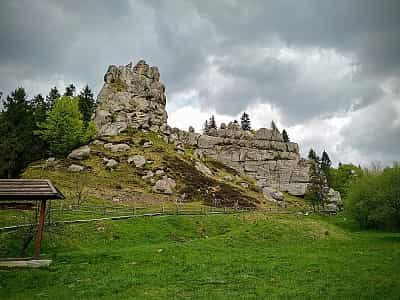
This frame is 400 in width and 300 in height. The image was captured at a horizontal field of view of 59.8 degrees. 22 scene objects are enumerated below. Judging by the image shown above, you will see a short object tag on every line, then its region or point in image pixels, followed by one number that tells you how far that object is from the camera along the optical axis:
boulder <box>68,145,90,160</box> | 76.94
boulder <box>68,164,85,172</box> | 70.61
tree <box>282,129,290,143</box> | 147.30
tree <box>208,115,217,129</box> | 165.35
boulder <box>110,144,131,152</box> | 85.25
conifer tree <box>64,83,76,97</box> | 101.94
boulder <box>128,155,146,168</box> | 80.75
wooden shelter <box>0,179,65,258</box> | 21.67
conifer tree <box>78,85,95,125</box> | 102.69
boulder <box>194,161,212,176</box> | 92.95
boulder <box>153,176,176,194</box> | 72.25
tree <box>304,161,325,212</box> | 80.94
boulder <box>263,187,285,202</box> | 100.00
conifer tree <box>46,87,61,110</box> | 94.00
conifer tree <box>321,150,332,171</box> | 152.57
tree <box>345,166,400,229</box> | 42.57
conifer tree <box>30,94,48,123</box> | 80.50
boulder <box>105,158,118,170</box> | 76.77
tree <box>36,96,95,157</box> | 76.38
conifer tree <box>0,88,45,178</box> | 65.06
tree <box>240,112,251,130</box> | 173.38
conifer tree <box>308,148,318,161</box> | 144.18
